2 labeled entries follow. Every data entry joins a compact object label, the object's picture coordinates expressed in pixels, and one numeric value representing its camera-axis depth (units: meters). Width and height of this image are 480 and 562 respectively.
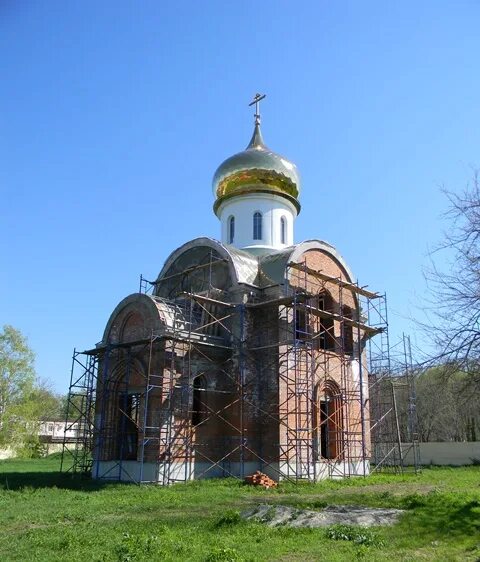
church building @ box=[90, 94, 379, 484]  16.28
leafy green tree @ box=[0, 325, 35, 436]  31.02
